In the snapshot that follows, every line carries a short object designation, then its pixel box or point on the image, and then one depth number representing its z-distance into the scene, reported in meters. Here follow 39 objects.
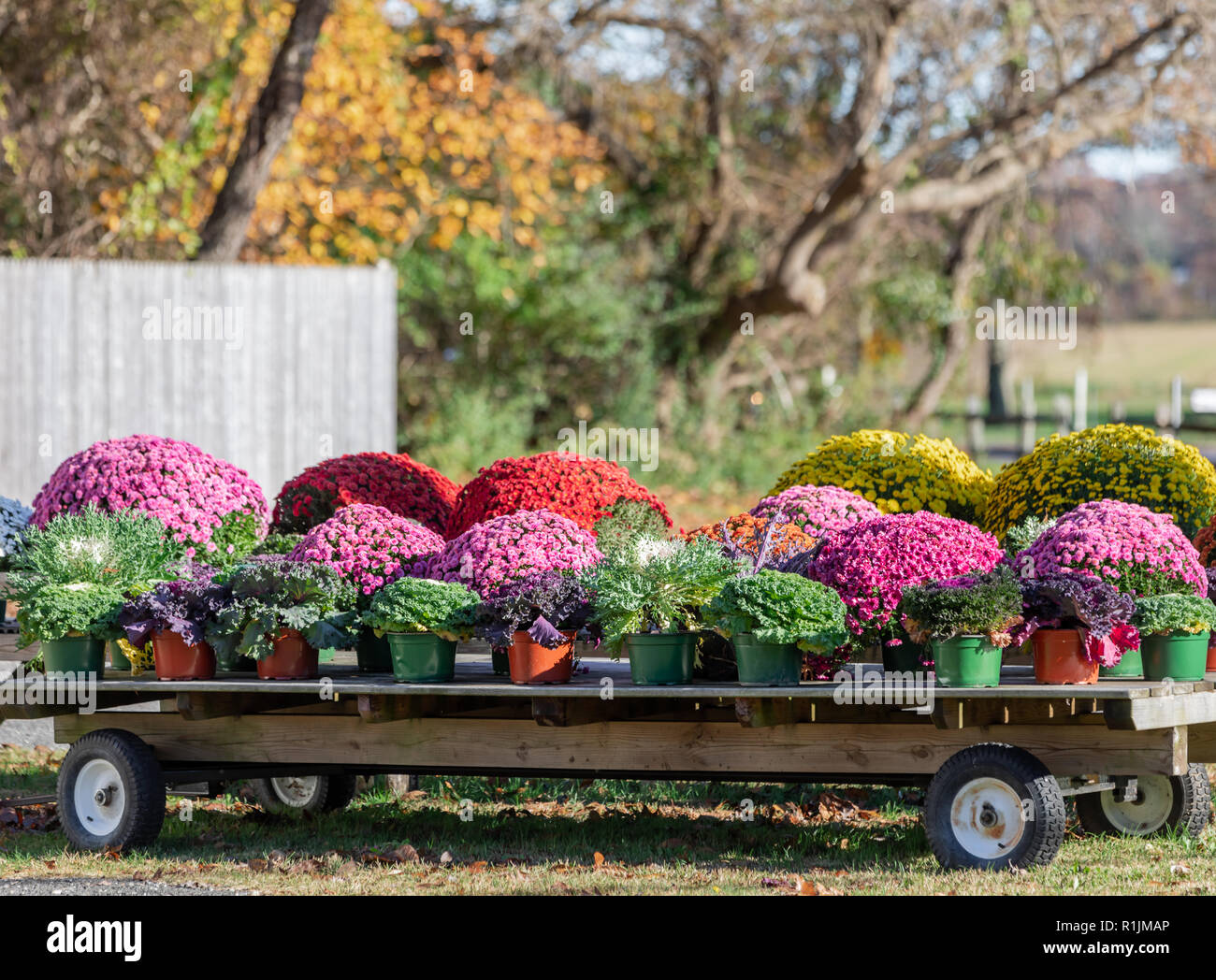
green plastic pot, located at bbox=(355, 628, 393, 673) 14.18
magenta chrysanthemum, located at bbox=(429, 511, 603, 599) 13.60
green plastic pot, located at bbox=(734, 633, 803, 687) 12.34
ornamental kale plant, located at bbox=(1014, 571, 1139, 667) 11.91
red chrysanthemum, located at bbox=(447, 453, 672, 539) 16.05
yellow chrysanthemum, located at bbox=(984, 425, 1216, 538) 16.08
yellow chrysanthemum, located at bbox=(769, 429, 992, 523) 17.27
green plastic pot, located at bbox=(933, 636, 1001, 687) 11.91
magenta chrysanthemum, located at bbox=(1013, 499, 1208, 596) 12.73
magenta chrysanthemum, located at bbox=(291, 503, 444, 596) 14.16
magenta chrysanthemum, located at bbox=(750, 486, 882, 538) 15.11
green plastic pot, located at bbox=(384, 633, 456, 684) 13.12
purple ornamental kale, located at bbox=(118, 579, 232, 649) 13.53
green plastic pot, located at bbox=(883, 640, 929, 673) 12.91
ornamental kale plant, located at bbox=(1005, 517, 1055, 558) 14.33
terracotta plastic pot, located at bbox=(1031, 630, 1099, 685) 11.98
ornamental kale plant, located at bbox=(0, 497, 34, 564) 17.87
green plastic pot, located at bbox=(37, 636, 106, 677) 14.05
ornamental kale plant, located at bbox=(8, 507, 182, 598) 14.40
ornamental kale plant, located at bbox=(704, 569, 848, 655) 12.20
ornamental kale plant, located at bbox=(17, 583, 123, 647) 13.82
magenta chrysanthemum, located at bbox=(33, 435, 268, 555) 16.78
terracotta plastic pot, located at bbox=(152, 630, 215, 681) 13.70
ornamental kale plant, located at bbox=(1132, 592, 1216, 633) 12.20
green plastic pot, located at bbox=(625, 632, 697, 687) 12.59
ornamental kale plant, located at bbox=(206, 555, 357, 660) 13.32
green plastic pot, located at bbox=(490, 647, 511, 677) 13.80
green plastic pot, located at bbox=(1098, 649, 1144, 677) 12.80
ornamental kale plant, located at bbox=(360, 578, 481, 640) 12.98
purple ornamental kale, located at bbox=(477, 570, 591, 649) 12.74
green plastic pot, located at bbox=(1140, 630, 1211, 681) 12.35
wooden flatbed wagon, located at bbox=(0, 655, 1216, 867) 12.04
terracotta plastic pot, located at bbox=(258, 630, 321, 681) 13.52
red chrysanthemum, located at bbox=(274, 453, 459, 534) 17.39
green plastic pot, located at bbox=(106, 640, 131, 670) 14.54
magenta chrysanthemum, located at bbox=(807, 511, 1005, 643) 12.75
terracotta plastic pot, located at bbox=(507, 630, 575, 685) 12.80
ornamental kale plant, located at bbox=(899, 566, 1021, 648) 11.78
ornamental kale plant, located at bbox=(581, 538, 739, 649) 12.60
